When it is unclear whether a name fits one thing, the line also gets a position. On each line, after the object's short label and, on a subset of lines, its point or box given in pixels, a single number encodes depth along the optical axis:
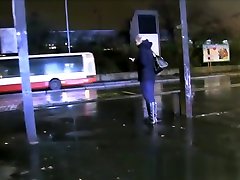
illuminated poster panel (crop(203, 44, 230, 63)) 28.27
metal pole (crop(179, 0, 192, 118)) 8.86
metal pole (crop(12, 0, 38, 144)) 7.14
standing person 8.36
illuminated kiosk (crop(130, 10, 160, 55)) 24.41
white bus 20.23
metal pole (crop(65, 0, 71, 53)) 24.56
